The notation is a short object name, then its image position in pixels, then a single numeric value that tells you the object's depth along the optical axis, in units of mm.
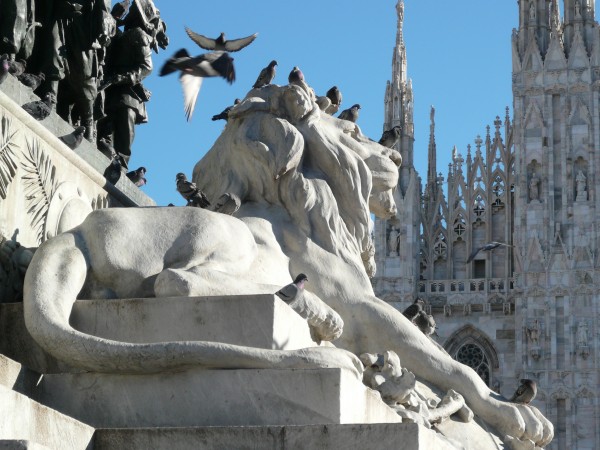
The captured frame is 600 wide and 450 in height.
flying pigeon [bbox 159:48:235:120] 10475
